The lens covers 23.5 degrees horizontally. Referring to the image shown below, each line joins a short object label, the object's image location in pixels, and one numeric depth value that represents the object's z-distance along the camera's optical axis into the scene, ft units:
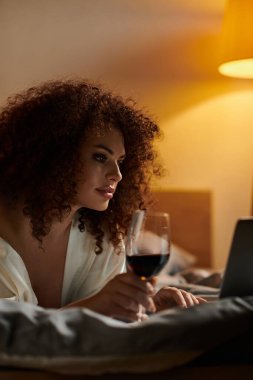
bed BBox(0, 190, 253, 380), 2.41
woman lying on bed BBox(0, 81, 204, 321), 5.11
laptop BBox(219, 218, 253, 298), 2.92
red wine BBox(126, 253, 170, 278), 3.22
